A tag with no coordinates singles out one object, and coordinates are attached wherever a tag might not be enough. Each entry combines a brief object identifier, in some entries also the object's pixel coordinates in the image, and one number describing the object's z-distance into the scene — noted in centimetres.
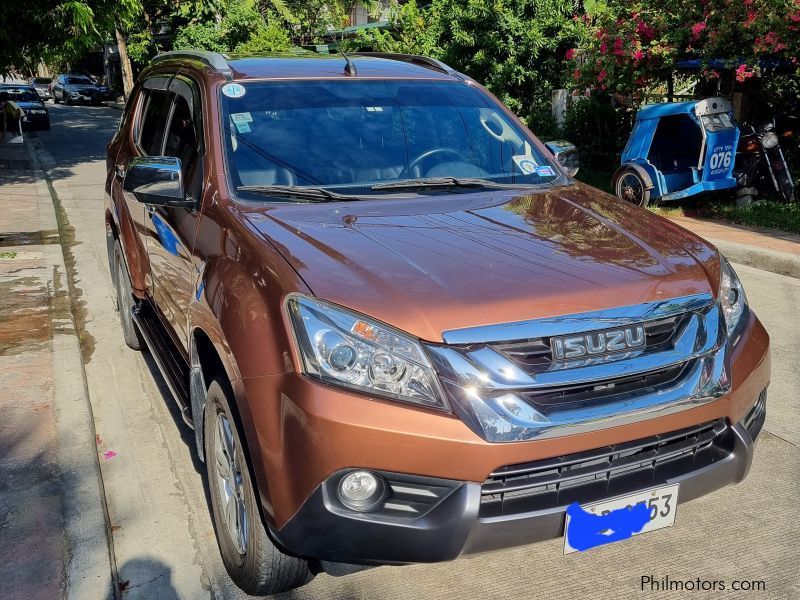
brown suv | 229
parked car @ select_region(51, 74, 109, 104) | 4188
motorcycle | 974
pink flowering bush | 911
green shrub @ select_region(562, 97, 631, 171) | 1332
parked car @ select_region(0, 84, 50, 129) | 2538
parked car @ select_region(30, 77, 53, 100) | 4878
